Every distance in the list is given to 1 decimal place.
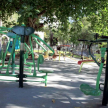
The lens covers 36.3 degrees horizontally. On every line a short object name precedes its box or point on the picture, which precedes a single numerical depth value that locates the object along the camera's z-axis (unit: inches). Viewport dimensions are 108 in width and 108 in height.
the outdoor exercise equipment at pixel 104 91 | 132.3
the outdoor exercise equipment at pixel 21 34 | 188.9
